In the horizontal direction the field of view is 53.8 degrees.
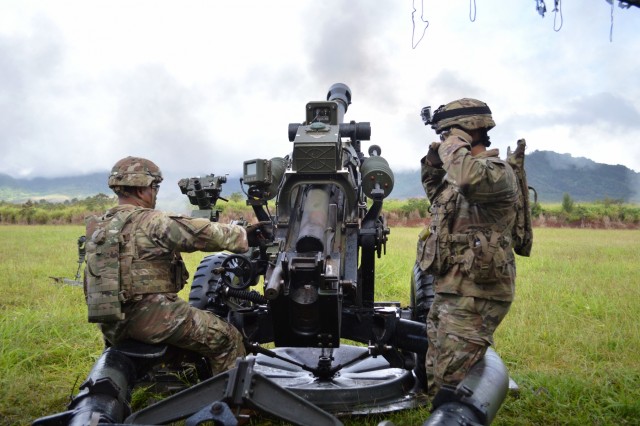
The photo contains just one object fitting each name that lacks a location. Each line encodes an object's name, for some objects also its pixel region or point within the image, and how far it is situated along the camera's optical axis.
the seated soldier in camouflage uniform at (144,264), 3.90
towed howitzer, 4.11
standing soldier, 3.54
